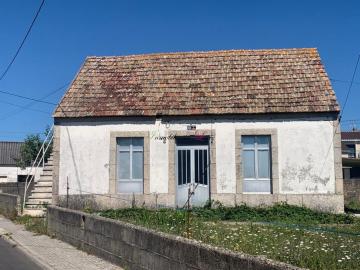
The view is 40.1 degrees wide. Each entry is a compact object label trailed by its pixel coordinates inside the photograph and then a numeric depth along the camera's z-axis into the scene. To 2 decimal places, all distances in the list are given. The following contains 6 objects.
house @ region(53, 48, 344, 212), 17.98
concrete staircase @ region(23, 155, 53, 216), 20.03
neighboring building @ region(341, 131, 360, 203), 23.28
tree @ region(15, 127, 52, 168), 58.41
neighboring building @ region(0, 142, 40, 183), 62.88
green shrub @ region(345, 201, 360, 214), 18.75
